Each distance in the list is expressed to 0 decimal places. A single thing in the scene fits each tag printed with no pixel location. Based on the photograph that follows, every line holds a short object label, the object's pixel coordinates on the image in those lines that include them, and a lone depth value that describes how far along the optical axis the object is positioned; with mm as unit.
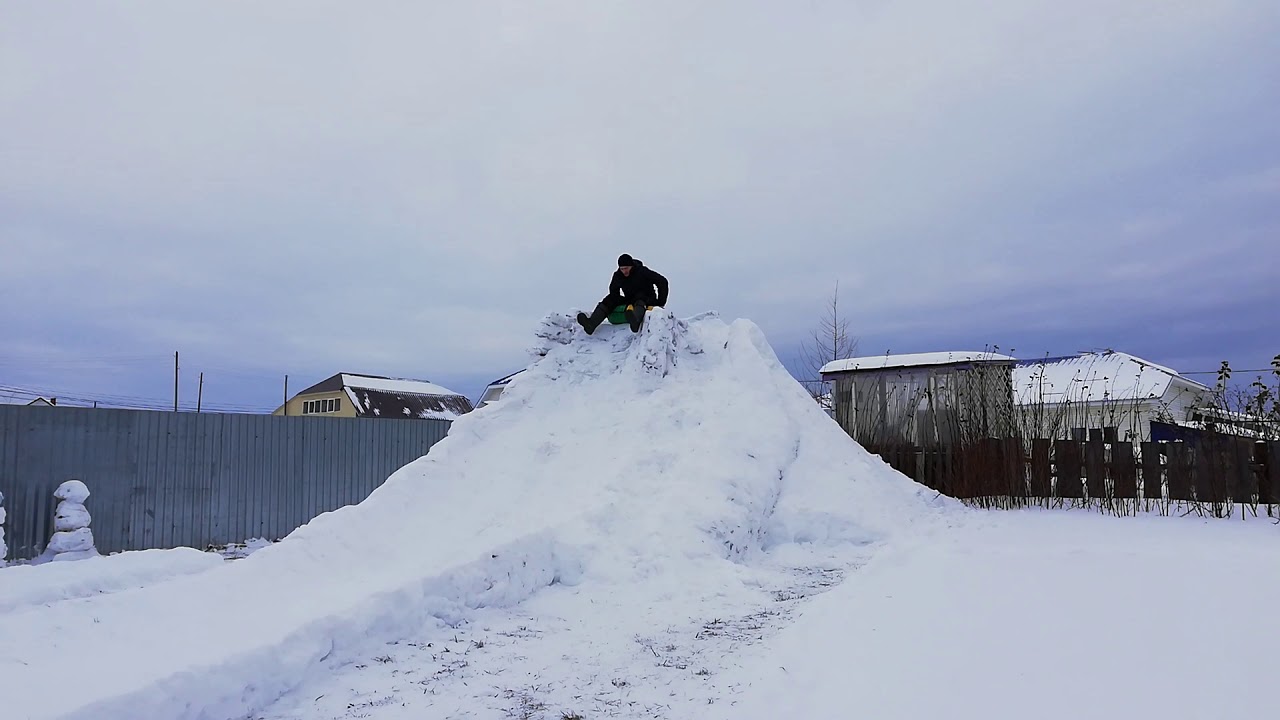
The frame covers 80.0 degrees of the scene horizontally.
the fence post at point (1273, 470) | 8695
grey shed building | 10766
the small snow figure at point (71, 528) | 10188
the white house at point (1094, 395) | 10273
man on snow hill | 9172
